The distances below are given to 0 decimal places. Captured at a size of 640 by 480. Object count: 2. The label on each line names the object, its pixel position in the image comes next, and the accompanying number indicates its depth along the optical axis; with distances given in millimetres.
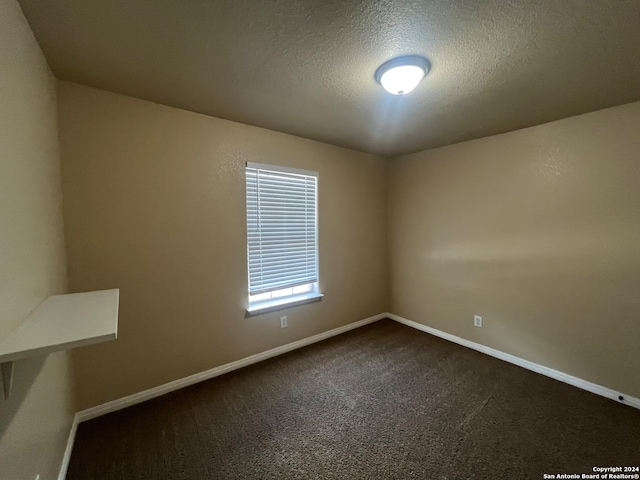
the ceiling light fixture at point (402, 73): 1487
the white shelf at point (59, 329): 831
